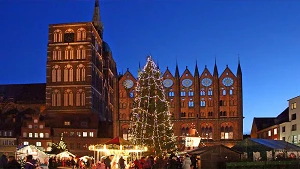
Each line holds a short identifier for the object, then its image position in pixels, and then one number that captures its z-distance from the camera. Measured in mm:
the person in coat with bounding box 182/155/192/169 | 26938
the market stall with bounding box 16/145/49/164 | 59800
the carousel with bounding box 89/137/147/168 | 40325
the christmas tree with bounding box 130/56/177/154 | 55625
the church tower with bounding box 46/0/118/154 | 102812
